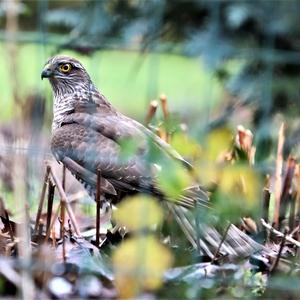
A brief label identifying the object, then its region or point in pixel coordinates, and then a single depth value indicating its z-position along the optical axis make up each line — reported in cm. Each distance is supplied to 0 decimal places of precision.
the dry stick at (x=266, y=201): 723
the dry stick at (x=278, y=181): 794
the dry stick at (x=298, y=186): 801
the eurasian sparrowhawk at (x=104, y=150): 679
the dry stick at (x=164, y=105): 838
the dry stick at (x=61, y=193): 597
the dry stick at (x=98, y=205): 650
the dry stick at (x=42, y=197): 624
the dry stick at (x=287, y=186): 819
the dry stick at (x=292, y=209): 781
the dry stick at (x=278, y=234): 658
